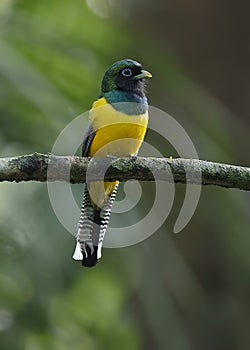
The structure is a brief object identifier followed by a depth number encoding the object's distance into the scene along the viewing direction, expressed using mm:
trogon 7926
